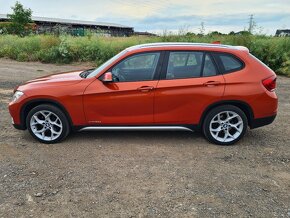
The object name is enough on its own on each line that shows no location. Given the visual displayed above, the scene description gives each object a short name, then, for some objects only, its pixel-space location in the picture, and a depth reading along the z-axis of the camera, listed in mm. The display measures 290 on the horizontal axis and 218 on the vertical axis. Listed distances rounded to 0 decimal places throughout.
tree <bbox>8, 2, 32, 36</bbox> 21582
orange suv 3585
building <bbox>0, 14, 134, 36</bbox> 15496
